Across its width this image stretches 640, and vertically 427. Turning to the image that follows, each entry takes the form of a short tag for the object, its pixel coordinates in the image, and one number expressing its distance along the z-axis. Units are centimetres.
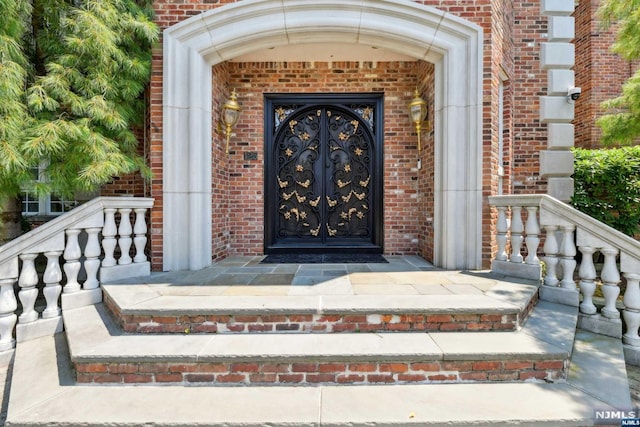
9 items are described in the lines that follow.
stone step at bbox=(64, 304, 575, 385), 232
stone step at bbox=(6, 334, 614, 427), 194
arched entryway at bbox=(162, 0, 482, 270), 407
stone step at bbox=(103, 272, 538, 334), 268
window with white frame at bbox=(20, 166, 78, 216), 496
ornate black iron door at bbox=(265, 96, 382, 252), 539
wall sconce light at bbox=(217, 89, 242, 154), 481
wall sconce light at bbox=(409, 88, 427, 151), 475
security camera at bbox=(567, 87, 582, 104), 500
